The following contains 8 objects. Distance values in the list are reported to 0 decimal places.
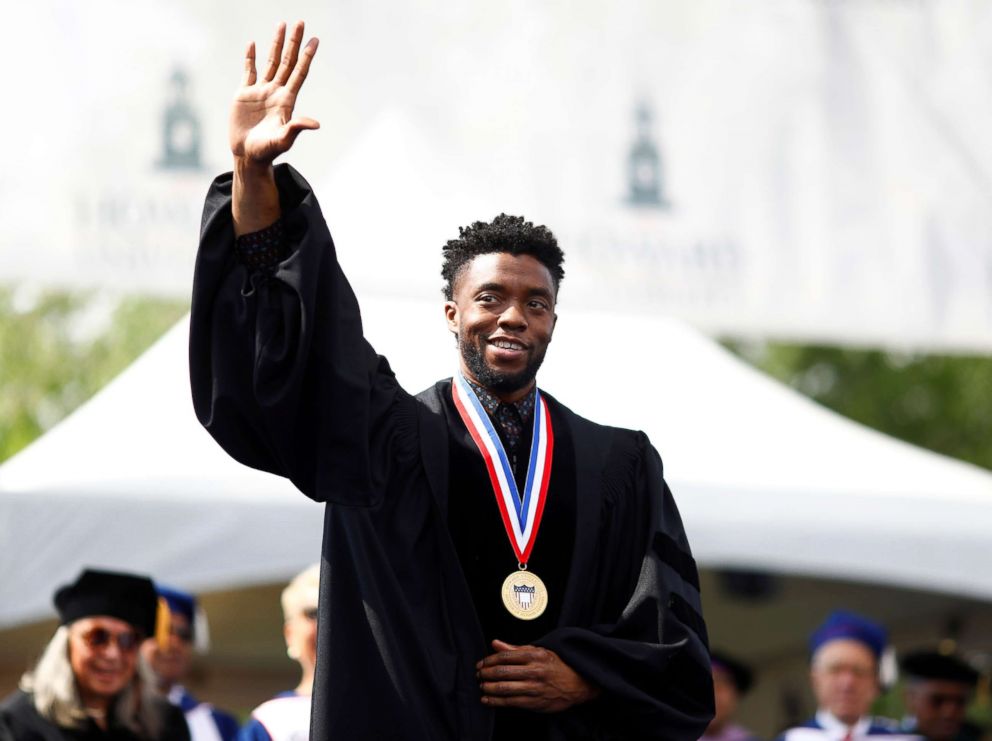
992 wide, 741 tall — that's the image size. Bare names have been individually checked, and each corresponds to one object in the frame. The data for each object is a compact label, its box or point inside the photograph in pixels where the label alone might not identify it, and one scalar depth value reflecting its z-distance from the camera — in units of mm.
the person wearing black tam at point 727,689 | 16766
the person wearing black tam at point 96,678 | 12172
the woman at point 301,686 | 9914
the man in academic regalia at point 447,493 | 6750
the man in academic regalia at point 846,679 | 14656
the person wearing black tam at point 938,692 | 16375
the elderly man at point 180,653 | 14703
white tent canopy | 14250
